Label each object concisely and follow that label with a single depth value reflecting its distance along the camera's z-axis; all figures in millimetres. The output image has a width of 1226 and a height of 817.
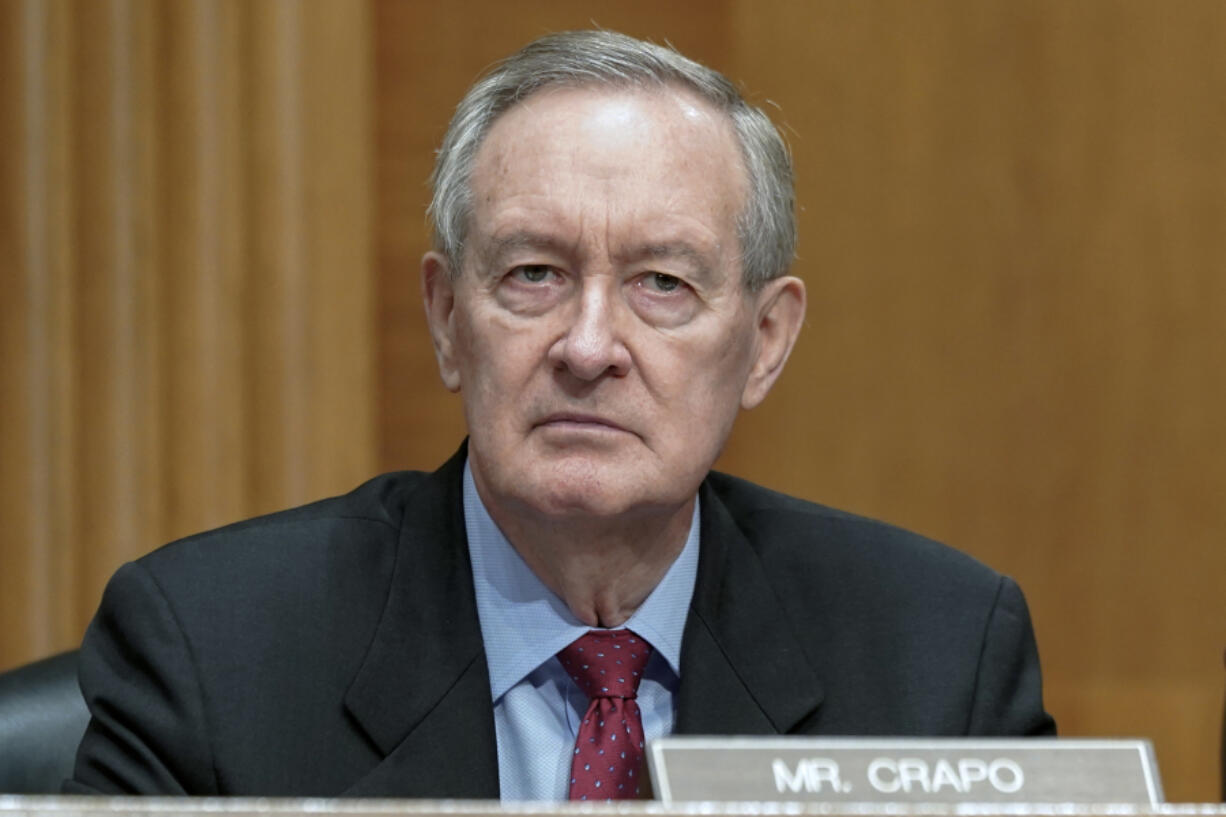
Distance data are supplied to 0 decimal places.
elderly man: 4117
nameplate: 3843
